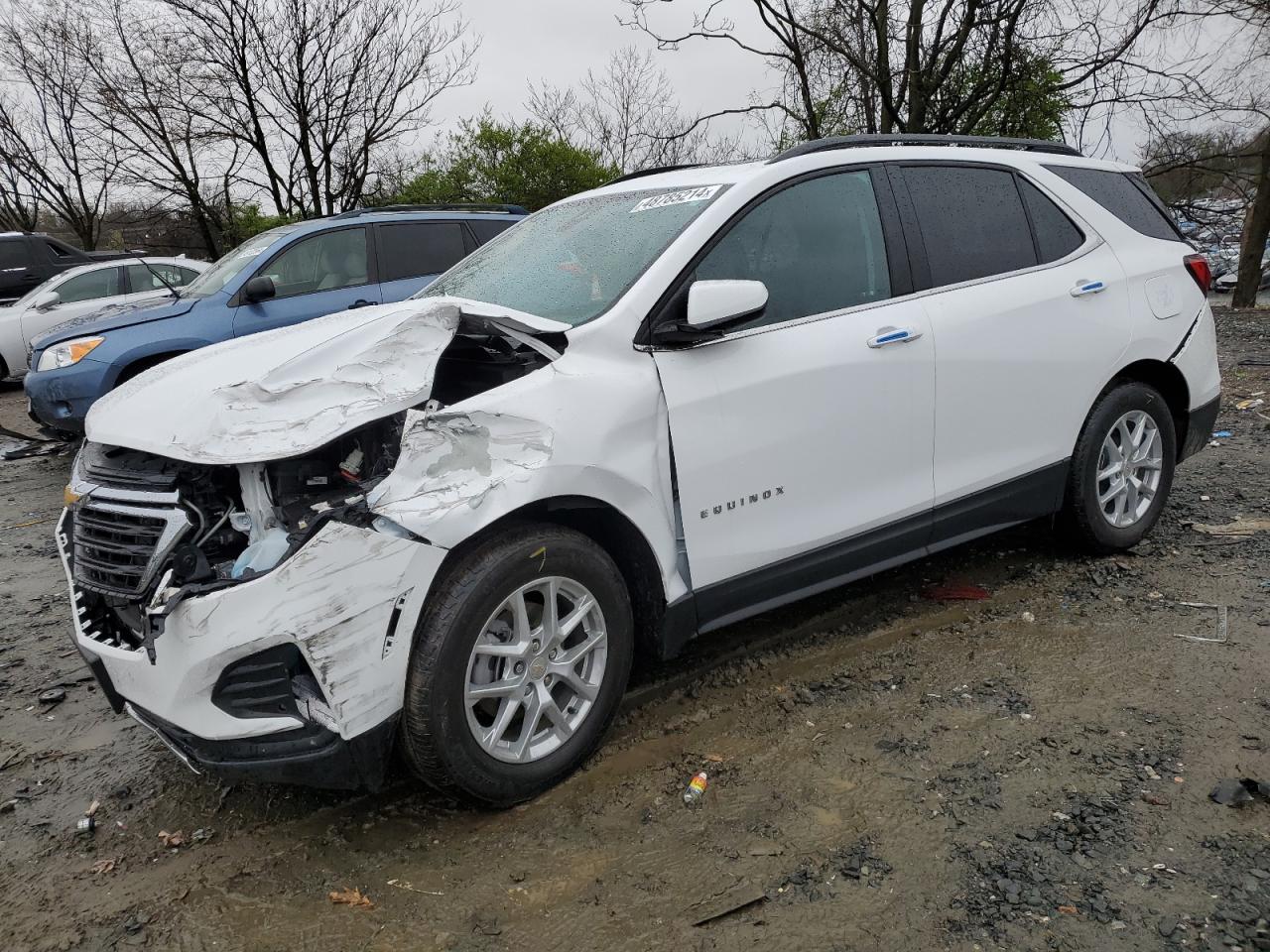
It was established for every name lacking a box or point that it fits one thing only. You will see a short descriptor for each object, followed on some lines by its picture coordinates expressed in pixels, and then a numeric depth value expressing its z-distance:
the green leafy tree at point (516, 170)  16.28
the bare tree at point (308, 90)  17.50
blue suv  6.86
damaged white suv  2.38
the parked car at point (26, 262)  13.74
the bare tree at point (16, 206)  25.31
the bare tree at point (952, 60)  12.67
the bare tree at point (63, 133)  20.30
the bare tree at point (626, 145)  20.53
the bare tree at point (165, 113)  17.78
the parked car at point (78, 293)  12.13
